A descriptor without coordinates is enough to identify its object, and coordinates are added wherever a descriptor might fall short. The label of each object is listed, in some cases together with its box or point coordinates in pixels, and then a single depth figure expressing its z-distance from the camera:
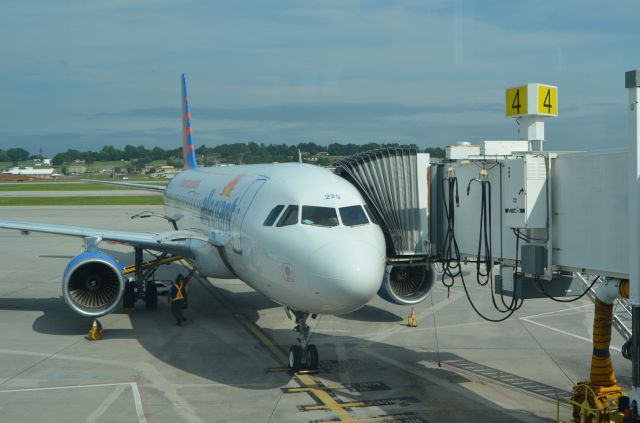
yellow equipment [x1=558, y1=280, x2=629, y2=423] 11.49
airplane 13.18
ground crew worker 20.02
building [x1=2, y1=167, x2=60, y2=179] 185.68
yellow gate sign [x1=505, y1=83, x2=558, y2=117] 15.72
